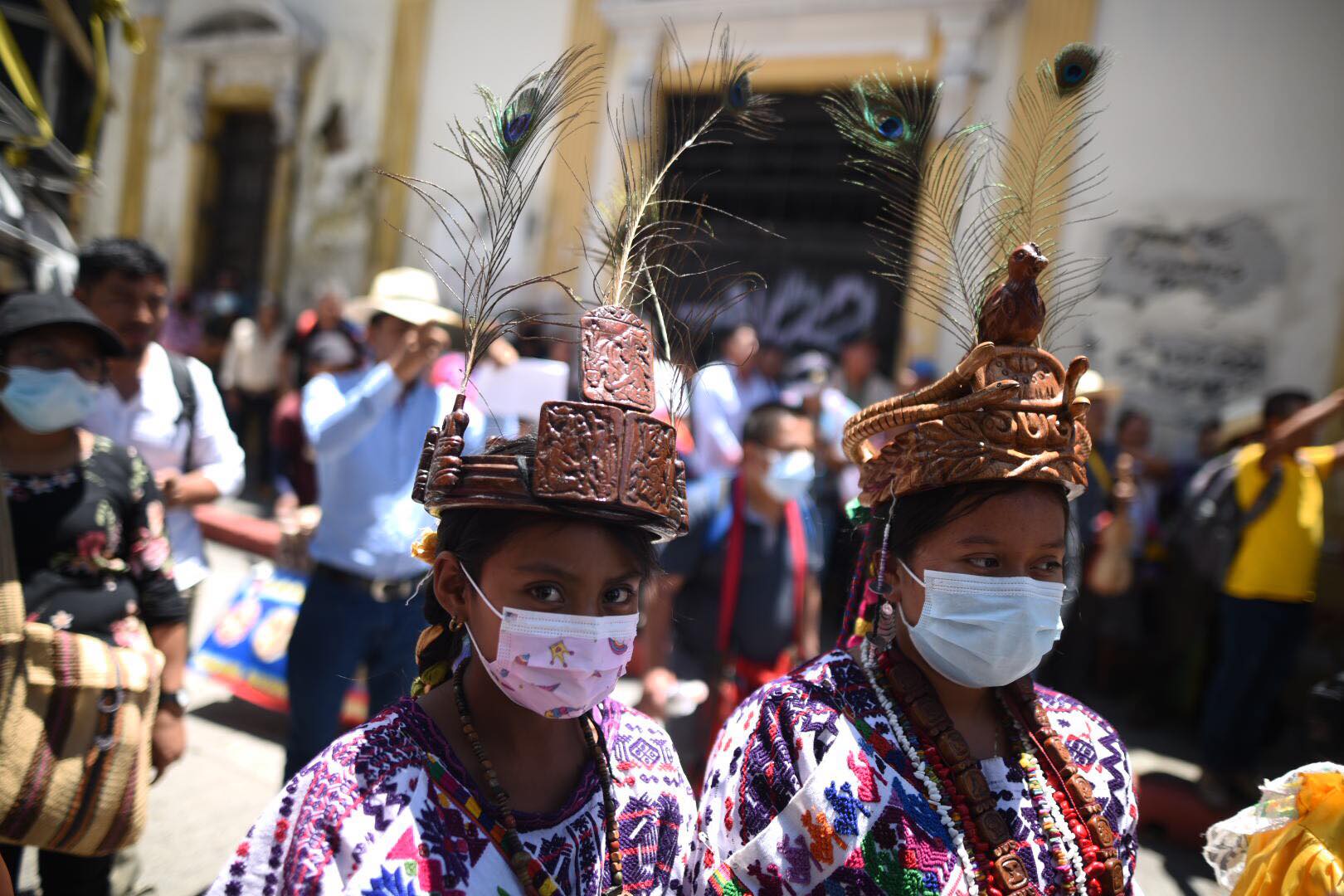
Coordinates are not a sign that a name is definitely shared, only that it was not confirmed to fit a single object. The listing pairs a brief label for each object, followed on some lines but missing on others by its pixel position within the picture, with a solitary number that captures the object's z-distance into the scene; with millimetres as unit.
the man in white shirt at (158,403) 3162
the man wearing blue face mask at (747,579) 3752
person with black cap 2416
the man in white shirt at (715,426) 6074
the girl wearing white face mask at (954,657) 1614
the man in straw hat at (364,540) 3139
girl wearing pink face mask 1386
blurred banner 4777
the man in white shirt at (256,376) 10398
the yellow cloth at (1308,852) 1541
